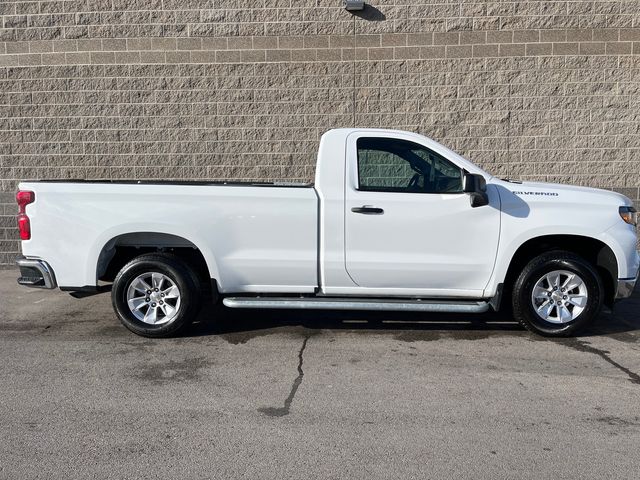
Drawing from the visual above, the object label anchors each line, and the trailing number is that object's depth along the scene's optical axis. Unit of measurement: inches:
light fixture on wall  379.2
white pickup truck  242.7
